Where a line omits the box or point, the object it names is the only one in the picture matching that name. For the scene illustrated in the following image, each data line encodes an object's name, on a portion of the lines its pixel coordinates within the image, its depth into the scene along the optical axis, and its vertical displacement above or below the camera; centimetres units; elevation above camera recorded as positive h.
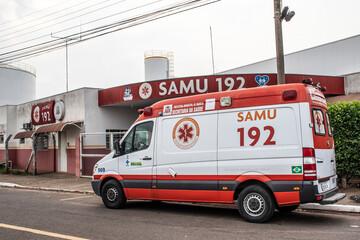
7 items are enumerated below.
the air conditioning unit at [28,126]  2566 +174
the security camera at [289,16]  1208 +358
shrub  1227 +31
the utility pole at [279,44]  1183 +278
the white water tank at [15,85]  4159 +676
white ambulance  843 -2
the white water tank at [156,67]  2847 +542
